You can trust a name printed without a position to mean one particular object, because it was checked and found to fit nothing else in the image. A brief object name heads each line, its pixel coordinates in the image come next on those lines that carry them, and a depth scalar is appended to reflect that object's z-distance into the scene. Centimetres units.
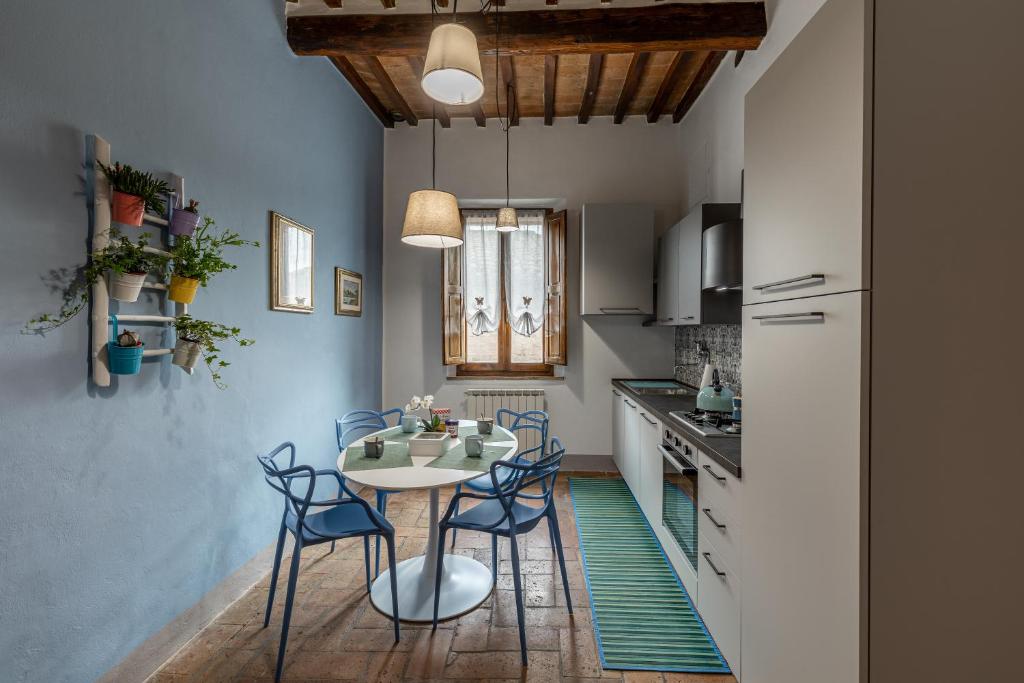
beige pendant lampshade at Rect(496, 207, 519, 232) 357
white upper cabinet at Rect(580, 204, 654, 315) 403
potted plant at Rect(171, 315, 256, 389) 190
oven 223
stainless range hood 251
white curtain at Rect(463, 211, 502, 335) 449
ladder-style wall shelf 158
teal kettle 250
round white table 201
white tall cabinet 110
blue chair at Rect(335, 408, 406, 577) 290
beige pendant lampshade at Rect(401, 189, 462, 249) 236
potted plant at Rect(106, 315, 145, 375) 163
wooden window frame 463
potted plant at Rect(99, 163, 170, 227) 162
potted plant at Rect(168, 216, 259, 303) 188
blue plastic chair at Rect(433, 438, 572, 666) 203
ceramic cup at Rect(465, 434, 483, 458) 232
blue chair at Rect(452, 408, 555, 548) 266
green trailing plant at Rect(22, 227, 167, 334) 150
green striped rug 198
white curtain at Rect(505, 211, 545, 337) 450
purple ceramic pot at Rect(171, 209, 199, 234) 190
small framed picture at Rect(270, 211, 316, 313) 273
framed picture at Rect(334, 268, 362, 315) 360
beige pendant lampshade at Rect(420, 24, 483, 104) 177
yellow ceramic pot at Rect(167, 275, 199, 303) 188
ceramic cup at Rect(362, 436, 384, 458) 231
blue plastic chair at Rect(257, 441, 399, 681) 191
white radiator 445
